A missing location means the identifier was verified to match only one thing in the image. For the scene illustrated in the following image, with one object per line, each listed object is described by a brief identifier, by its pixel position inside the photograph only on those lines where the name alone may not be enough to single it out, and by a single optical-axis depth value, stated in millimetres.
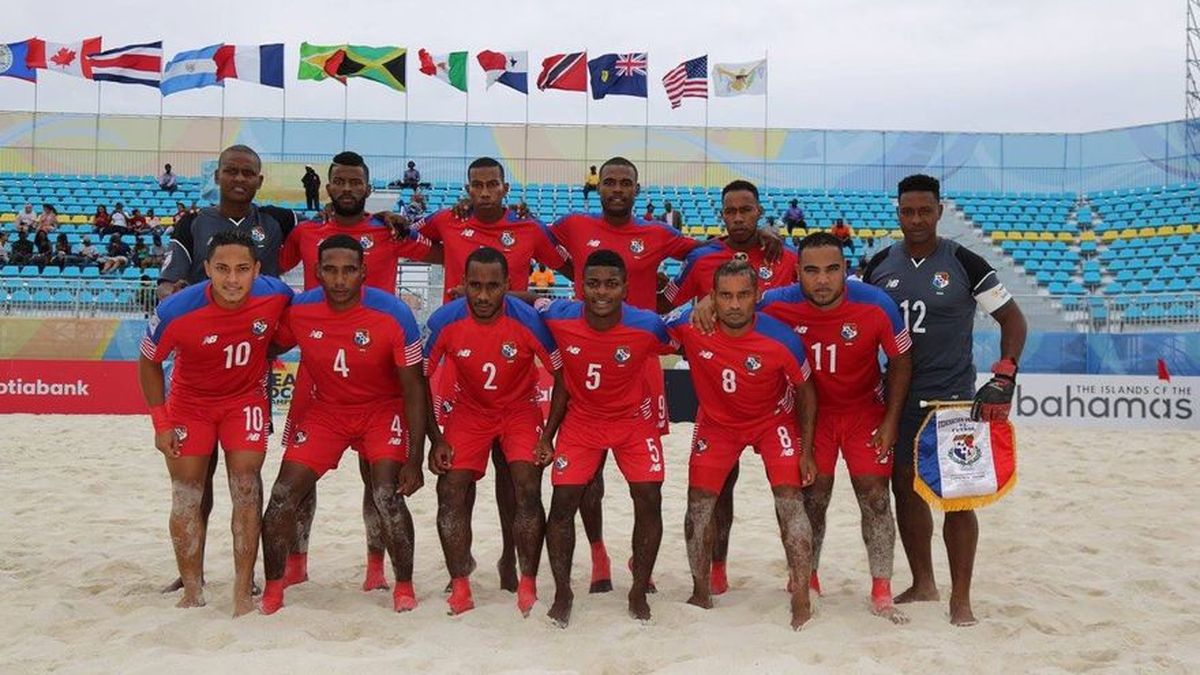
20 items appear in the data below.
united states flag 30062
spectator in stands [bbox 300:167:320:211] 23312
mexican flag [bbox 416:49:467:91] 31016
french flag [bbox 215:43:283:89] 29922
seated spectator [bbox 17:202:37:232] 21273
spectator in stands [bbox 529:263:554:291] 18984
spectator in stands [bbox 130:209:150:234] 21672
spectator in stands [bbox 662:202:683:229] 18952
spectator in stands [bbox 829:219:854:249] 21875
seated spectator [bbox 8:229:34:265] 19297
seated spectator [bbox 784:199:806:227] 25453
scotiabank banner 15141
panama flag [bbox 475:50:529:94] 30875
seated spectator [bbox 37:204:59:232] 21777
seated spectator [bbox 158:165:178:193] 27922
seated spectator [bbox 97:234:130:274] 18609
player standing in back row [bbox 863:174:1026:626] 5102
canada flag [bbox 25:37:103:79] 29109
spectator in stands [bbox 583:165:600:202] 26762
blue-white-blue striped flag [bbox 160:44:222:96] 29781
